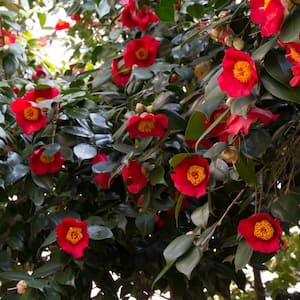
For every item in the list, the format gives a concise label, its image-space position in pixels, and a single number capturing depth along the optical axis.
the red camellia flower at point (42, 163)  1.51
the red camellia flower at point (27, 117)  1.52
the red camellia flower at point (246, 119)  1.22
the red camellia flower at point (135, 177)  1.46
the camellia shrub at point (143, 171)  1.34
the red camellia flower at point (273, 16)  1.15
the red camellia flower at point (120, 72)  1.63
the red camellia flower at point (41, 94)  1.56
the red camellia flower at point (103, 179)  1.53
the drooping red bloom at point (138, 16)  1.63
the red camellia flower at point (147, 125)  1.45
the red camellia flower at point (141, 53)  1.59
